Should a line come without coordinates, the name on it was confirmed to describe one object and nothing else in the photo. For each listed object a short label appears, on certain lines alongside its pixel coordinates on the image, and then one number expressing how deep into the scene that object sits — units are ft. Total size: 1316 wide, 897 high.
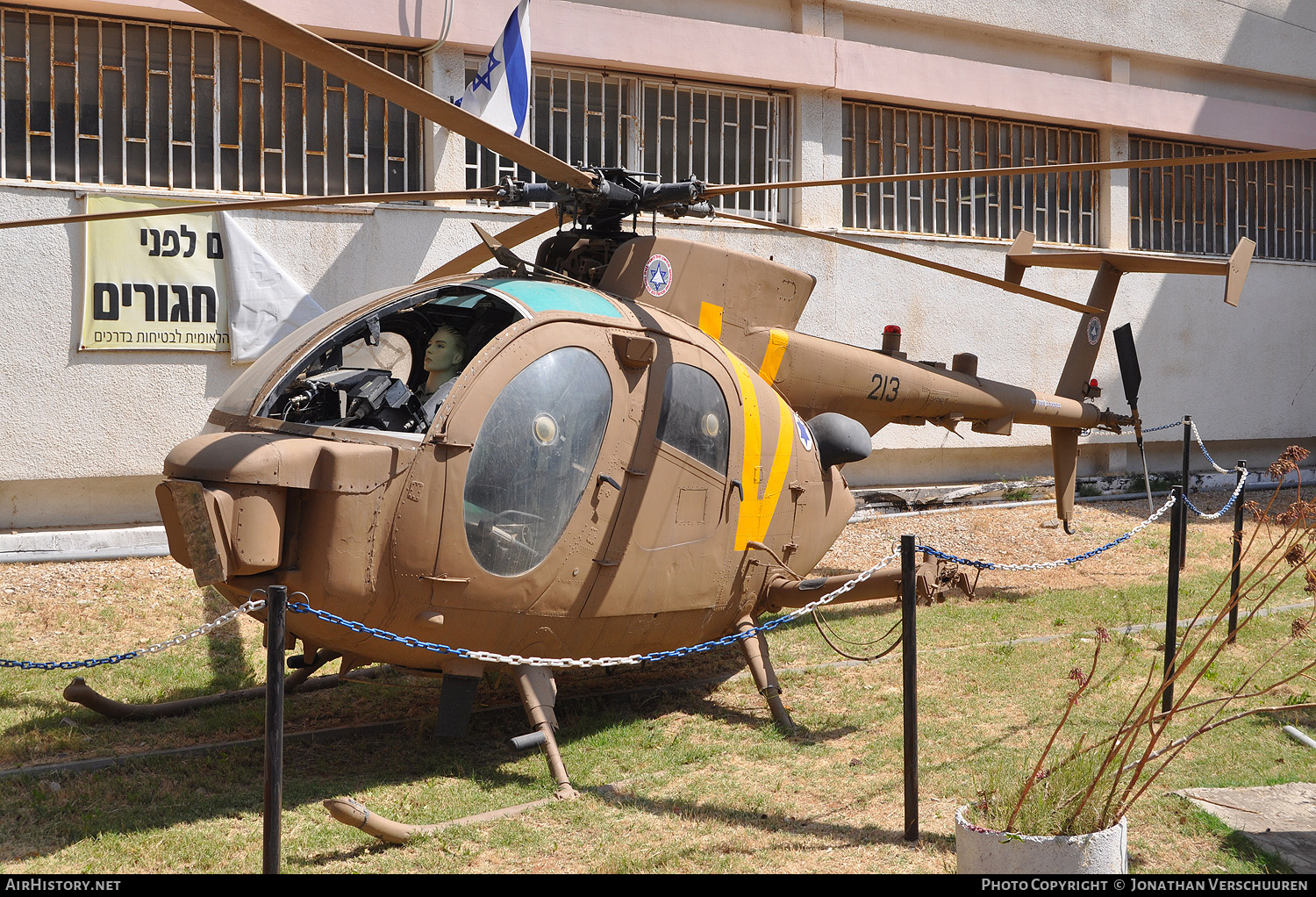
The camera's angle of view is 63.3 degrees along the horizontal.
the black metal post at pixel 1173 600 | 20.33
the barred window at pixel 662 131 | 37.78
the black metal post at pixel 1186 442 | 33.34
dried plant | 12.50
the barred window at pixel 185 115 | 31.01
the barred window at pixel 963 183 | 43.39
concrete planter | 12.37
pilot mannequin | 18.16
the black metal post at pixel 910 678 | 15.31
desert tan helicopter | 15.37
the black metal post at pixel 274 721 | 12.49
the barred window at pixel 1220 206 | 49.49
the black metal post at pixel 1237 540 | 23.17
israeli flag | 31.96
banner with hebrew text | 31.17
